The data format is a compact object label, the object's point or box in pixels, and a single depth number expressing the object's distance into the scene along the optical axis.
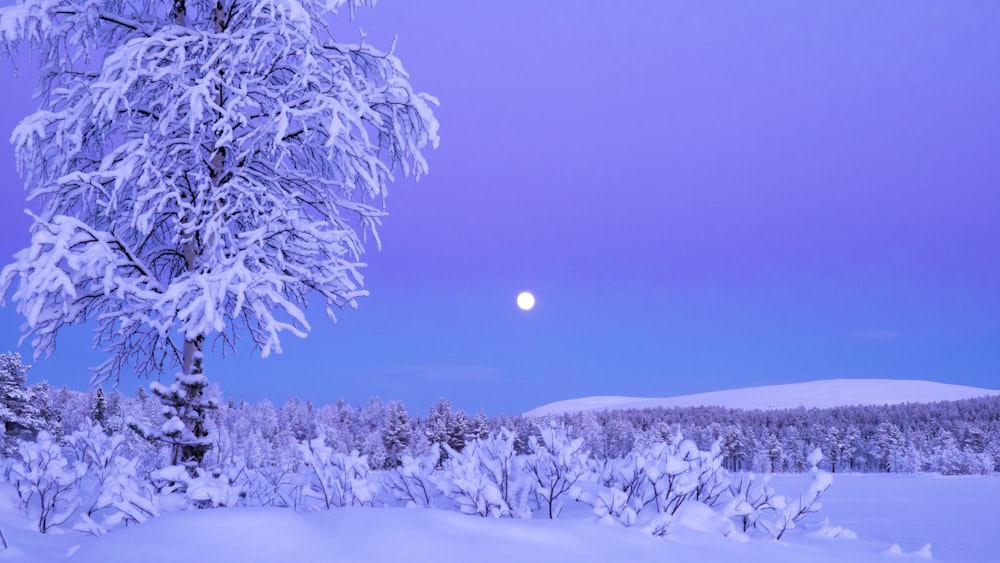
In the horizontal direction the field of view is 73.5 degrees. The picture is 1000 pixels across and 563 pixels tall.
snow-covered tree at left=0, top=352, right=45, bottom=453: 30.69
